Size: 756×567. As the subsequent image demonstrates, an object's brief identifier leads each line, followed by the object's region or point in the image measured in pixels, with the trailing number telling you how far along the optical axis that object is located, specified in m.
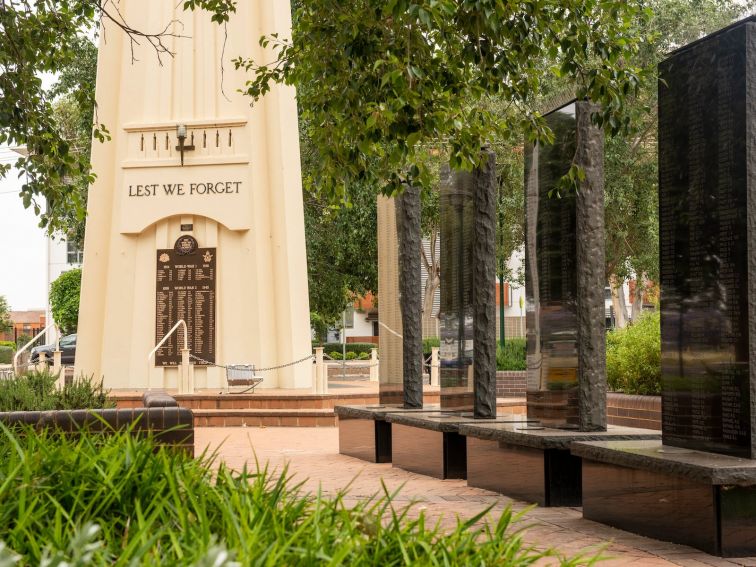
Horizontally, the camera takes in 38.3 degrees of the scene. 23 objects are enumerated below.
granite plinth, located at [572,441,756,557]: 5.43
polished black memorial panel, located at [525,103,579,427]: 8.09
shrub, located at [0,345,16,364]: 46.50
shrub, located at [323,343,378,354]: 44.41
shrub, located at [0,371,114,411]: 9.84
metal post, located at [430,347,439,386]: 21.58
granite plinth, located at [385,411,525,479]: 9.57
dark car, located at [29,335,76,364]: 38.19
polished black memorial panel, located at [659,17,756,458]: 5.89
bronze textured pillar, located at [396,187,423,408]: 11.81
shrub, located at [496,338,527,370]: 23.70
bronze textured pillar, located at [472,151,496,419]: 9.94
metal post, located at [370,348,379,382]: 22.80
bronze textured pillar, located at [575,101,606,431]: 7.80
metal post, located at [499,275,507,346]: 27.27
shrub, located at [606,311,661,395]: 12.65
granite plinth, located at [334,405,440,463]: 11.45
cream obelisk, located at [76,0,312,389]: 19.17
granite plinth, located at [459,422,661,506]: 7.48
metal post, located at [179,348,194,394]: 18.02
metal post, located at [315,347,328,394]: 18.34
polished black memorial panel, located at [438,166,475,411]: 10.76
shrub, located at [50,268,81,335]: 40.31
